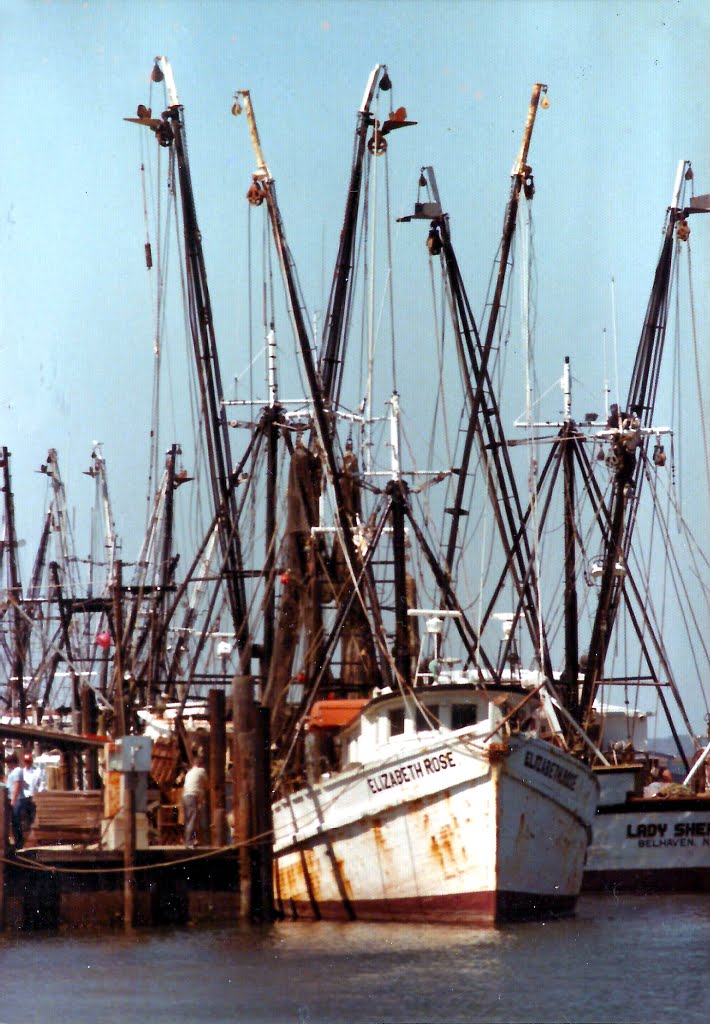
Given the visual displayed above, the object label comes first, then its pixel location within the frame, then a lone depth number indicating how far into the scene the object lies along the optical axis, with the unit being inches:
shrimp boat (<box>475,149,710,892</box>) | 1772.9
